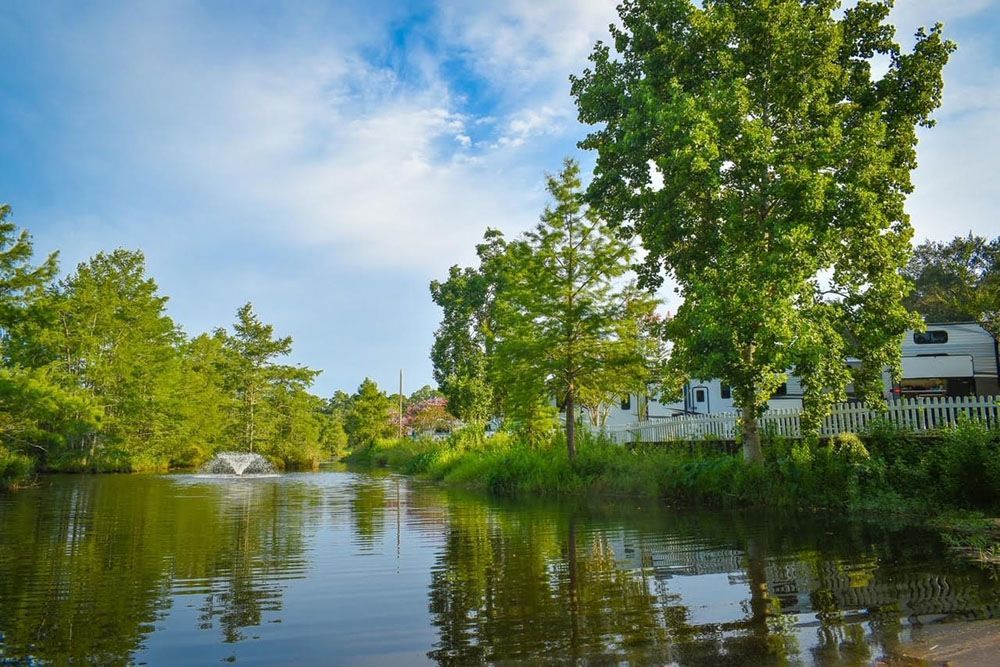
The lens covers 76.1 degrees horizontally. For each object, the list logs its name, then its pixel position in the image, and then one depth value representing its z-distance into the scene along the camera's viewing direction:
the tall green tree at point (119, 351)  41.16
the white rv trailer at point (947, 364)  28.22
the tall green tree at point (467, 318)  43.41
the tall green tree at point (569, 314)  20.20
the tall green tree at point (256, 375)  54.00
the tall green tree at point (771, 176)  12.77
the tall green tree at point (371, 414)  64.94
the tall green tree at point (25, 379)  24.42
